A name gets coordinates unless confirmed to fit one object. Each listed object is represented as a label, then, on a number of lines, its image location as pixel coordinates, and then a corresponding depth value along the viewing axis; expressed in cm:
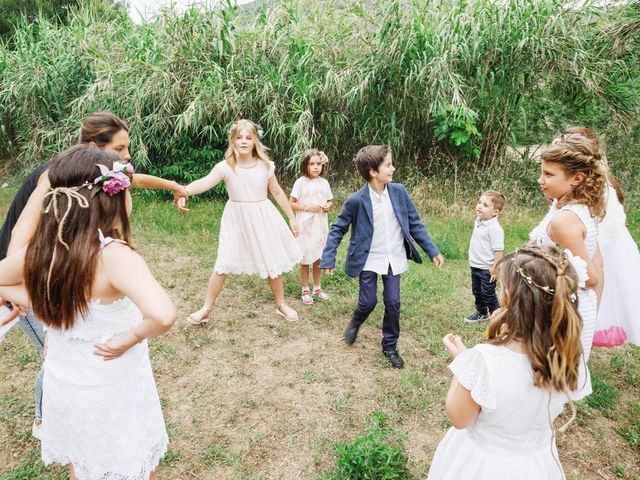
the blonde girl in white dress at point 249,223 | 379
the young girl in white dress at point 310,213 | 435
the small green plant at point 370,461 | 227
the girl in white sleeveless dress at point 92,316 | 154
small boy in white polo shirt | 364
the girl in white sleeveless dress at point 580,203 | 209
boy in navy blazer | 327
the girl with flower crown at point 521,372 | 143
